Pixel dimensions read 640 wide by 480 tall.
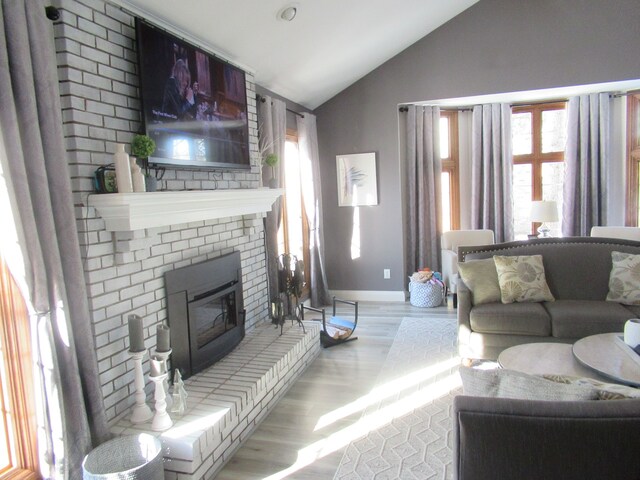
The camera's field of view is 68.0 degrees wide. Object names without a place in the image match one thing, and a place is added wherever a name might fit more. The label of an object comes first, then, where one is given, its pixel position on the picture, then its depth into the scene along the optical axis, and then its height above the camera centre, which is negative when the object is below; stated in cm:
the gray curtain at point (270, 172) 415 +31
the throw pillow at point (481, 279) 370 -68
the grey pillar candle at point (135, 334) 227 -58
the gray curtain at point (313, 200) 517 +3
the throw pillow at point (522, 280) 367 -69
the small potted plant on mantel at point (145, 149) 241 +32
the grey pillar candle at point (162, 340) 238 -65
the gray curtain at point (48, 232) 178 -6
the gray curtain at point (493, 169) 562 +27
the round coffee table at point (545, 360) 246 -93
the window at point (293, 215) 486 -13
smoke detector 320 +130
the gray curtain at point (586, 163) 527 +27
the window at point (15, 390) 193 -71
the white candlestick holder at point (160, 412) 227 -96
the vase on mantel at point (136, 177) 230 +17
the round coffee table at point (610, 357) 232 -91
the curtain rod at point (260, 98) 409 +92
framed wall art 561 +24
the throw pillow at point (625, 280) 351 -71
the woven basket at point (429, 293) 535 -110
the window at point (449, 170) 589 +31
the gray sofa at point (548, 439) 126 -68
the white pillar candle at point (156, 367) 232 -76
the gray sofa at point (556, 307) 338 -88
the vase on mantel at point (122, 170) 221 +20
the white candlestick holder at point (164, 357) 236 -73
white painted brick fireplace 215 +20
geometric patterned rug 237 -133
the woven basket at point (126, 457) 195 -105
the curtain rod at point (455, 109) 569 +104
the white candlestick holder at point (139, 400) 231 -93
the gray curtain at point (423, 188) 568 +10
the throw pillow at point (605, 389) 135 -59
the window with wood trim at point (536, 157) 566 +39
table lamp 500 -23
